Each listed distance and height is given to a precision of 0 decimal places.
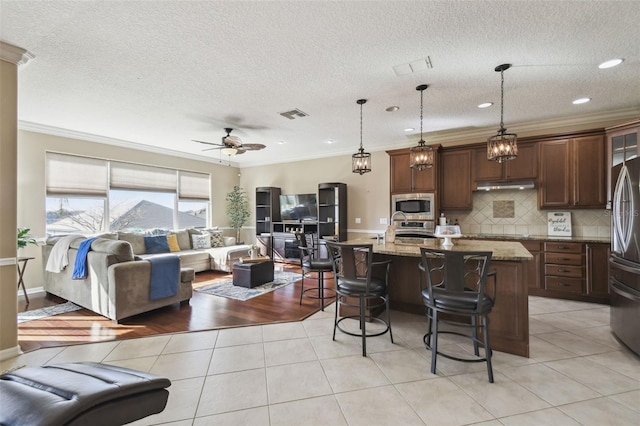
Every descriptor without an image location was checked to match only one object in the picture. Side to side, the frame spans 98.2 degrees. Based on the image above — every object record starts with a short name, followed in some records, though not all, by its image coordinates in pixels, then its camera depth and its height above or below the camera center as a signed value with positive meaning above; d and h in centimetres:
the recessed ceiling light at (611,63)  273 +151
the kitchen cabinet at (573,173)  408 +62
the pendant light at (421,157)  338 +71
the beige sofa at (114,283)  332 -86
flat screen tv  693 +19
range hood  447 +48
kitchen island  249 -75
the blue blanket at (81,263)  359 -61
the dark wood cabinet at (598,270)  386 -80
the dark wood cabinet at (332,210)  637 +10
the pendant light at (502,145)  287 +72
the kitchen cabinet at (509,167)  448 +79
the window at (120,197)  497 +40
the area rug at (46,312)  354 -129
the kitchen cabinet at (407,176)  501 +72
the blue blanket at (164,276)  361 -82
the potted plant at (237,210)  768 +14
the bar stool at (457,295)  210 -65
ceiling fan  465 +118
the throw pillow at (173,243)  600 -60
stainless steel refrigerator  250 -42
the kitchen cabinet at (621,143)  355 +94
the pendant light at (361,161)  375 +72
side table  405 -94
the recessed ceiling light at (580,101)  371 +153
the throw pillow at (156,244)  571 -61
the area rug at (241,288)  437 -125
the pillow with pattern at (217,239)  664 -59
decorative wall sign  443 -17
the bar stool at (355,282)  257 -65
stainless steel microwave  500 +17
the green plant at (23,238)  395 -34
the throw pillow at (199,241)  643 -60
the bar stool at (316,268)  370 -72
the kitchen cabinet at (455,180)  492 +62
